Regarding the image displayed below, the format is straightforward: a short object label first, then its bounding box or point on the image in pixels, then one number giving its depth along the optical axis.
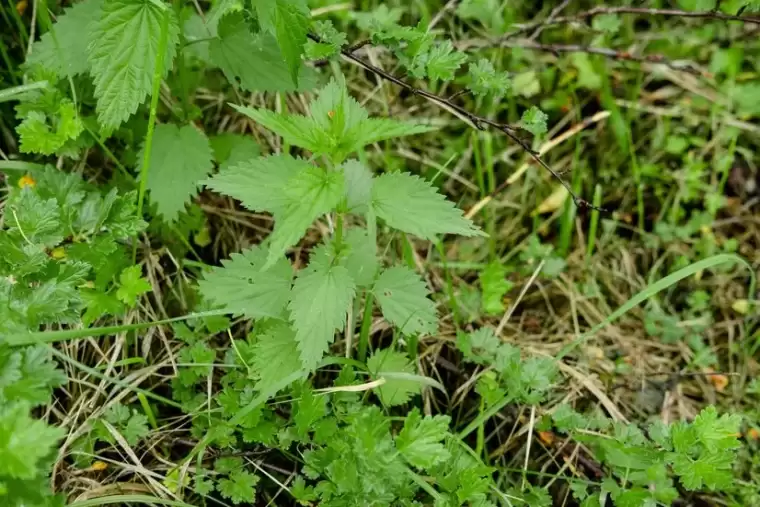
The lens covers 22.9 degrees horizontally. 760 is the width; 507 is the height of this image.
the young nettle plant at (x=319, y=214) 1.03
